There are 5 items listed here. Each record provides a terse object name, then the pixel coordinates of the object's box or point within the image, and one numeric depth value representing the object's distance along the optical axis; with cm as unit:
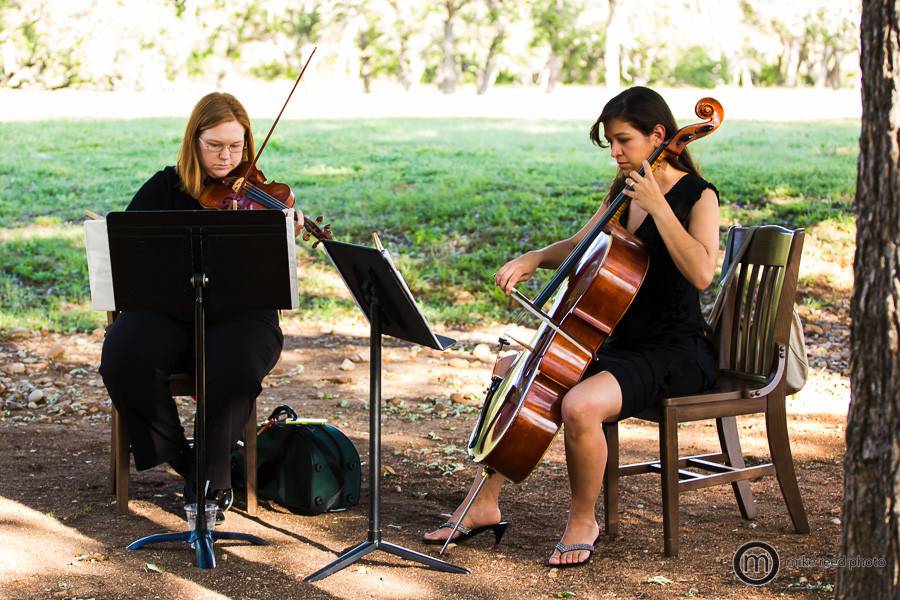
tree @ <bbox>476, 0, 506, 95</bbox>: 3394
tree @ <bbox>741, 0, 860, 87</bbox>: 3384
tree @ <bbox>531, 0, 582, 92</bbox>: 3478
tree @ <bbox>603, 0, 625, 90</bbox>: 2794
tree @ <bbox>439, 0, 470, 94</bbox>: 3259
